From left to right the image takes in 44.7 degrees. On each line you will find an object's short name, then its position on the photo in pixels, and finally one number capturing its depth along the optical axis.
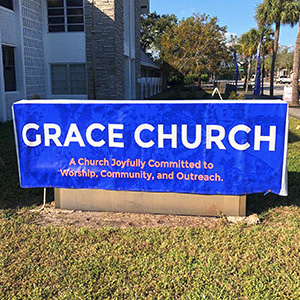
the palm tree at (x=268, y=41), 47.85
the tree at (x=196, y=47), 33.47
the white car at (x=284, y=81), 78.88
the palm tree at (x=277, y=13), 28.64
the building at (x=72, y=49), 15.97
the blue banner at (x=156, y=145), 4.63
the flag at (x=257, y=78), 21.98
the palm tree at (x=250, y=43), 50.81
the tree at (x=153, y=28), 57.12
